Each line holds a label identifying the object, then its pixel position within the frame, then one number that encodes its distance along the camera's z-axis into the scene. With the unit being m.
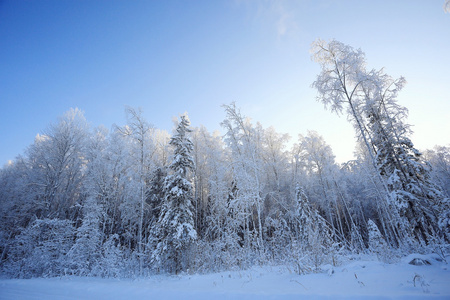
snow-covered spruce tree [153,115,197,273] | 10.17
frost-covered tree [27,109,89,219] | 15.95
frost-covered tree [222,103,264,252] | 9.69
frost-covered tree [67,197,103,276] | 10.45
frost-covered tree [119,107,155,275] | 13.32
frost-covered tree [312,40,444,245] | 9.12
